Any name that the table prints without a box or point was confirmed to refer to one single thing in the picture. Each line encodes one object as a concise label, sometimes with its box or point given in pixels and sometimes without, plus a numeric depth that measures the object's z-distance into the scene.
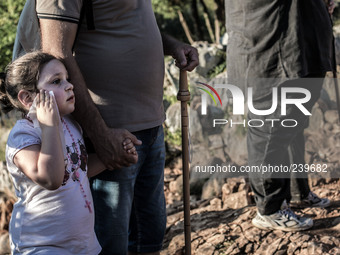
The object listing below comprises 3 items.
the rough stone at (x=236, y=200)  4.29
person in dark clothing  3.29
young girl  1.89
